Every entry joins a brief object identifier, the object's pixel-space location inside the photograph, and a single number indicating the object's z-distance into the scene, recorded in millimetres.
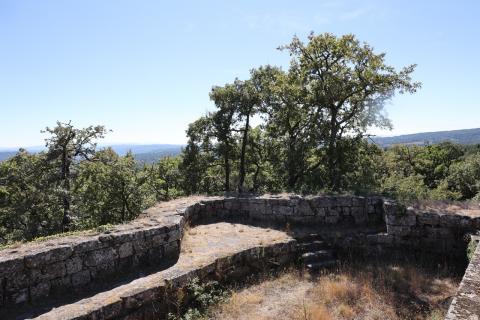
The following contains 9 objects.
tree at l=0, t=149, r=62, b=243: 23517
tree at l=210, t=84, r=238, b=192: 22922
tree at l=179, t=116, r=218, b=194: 24578
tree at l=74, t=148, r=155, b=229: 17611
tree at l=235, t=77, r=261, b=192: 22625
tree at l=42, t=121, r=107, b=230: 21938
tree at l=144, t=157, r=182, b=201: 33312
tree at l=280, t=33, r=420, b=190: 16109
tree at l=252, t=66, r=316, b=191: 18370
